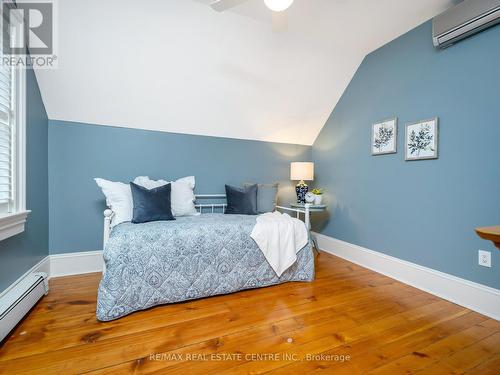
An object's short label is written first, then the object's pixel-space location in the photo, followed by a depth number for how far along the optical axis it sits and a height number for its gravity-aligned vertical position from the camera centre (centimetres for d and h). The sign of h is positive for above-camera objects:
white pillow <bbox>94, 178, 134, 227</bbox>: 214 -12
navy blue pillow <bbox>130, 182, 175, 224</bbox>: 206 -17
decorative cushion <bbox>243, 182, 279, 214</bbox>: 285 -15
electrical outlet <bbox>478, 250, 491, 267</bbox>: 172 -53
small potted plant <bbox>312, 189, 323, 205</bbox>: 300 -14
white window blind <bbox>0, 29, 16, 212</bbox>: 153 +34
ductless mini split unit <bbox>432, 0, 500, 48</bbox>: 163 +120
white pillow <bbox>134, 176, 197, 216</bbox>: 239 -10
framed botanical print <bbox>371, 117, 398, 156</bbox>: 236 +50
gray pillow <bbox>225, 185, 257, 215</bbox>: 265 -17
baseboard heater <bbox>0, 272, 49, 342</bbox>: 133 -72
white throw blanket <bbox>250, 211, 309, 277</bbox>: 206 -48
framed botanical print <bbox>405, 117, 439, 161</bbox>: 203 +41
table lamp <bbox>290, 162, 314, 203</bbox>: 312 +15
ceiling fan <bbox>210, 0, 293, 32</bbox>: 133 +103
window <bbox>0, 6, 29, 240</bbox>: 153 +28
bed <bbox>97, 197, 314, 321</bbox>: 161 -59
